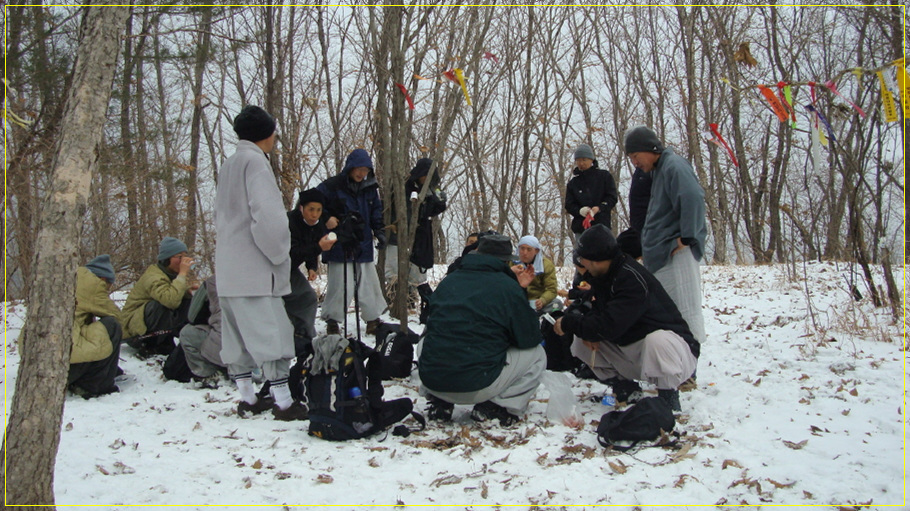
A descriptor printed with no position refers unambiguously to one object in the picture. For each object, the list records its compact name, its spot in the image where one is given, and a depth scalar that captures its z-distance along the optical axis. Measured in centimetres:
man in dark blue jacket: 524
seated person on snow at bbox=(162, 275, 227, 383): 462
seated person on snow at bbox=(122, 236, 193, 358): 503
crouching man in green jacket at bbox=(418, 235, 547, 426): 351
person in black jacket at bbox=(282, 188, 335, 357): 468
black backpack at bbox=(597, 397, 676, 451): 320
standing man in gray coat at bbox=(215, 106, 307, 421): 370
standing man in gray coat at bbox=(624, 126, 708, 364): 405
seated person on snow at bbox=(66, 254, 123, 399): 420
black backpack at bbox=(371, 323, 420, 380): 463
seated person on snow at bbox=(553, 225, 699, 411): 356
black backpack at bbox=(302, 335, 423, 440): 343
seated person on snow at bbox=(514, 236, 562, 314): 560
